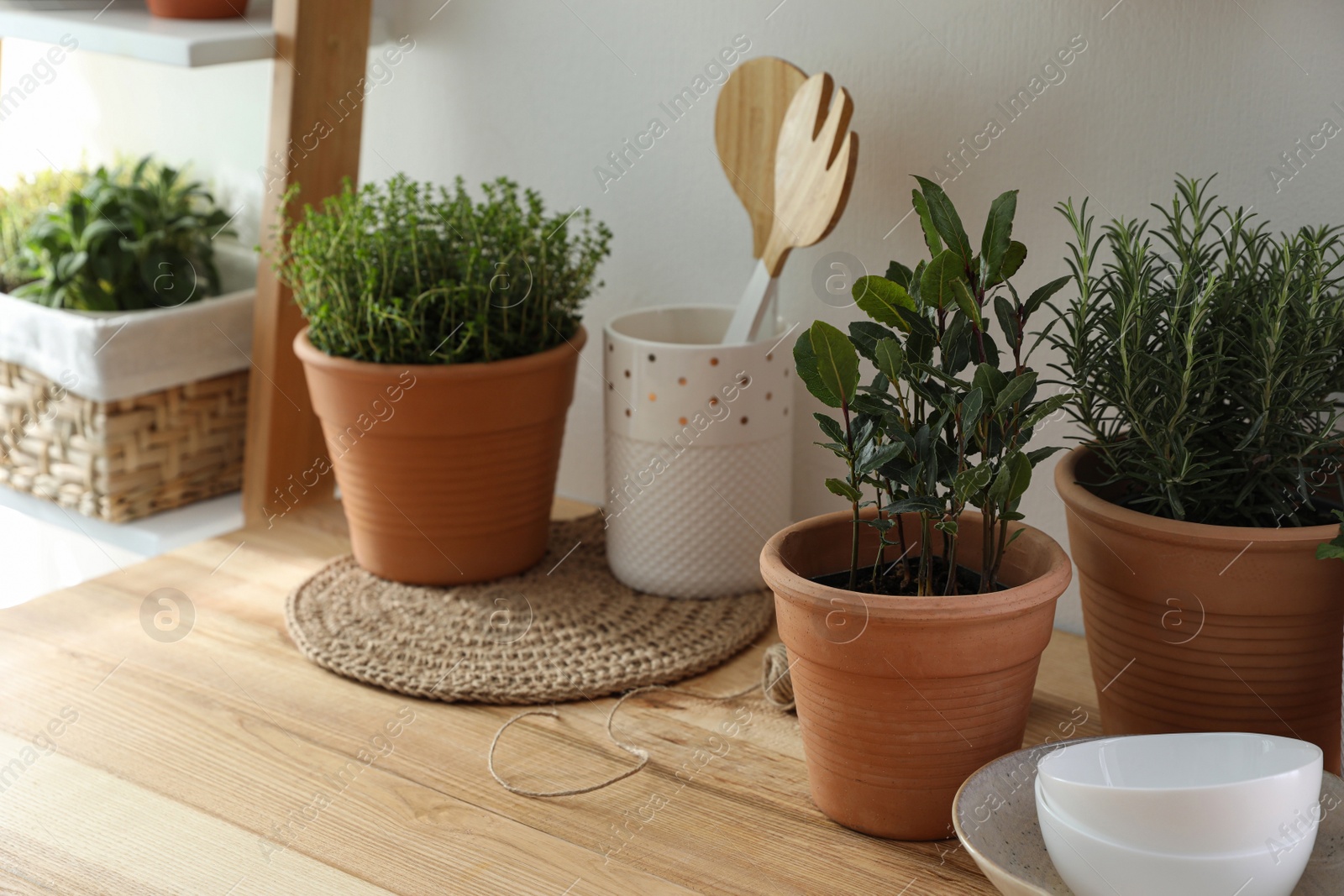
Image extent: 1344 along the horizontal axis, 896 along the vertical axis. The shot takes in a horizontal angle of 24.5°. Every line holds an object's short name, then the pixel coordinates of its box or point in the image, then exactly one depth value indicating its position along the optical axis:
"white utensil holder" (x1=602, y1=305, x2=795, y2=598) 1.68
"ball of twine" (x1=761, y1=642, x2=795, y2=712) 1.60
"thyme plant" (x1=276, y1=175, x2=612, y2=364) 1.68
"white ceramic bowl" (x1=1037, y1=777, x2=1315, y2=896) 1.40
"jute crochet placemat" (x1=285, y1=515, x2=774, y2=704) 1.62
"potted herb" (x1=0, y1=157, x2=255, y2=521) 1.79
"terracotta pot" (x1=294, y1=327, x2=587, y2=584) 1.68
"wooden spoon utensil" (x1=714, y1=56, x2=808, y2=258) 1.69
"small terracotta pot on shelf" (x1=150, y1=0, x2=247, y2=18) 1.79
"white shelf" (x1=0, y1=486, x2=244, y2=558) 1.82
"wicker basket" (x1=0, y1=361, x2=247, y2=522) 1.81
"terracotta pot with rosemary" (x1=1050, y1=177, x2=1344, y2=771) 1.48
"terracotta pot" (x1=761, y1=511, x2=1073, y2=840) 1.46
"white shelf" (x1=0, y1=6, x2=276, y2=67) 1.72
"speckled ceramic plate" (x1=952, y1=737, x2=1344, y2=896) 1.43
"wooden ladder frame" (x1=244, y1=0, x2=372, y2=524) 1.77
